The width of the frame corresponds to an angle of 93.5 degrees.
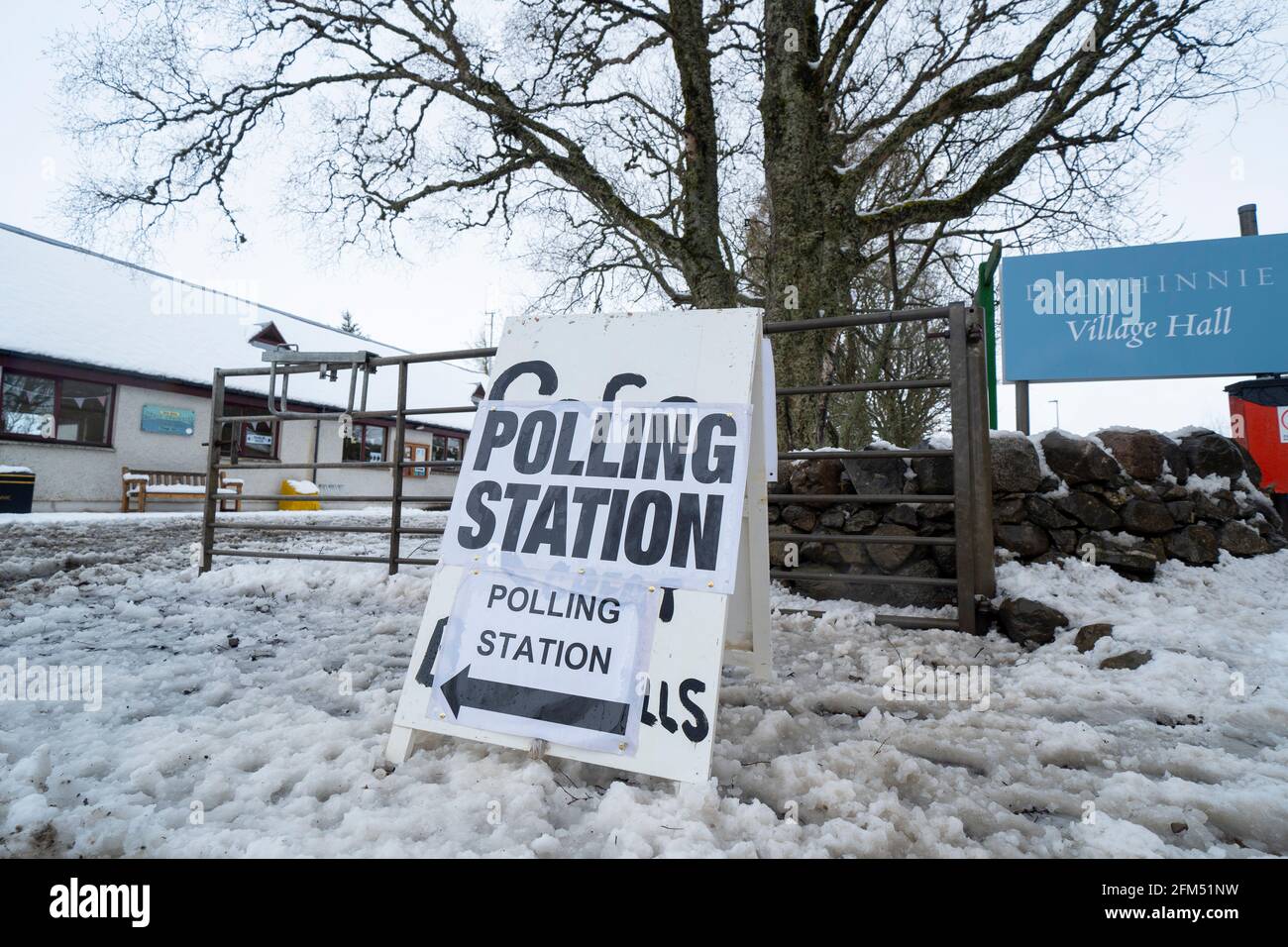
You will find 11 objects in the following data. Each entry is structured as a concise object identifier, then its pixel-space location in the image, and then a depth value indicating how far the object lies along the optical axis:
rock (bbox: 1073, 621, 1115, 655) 2.68
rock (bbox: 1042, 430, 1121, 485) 3.50
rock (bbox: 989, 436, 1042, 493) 3.49
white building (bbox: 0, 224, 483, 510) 11.78
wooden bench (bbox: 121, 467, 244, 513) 12.41
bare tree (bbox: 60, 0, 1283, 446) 6.10
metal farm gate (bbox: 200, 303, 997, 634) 3.04
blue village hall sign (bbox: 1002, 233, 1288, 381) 5.20
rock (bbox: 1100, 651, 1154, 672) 2.44
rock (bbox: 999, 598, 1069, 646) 2.85
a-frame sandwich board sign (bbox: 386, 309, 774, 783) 1.55
